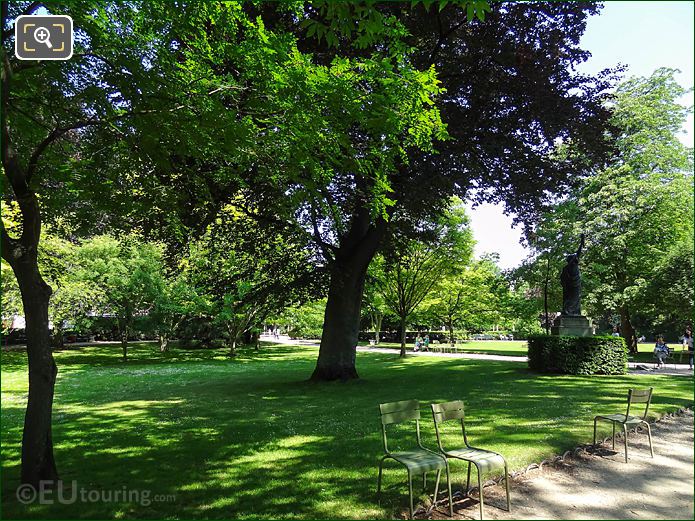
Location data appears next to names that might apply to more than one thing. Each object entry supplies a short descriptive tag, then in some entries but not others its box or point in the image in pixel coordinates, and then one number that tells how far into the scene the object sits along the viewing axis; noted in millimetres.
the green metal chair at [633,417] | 7387
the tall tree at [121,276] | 24031
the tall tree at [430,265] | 28656
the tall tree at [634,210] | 28484
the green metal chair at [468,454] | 5117
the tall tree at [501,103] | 13008
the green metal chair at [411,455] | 4941
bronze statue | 19812
